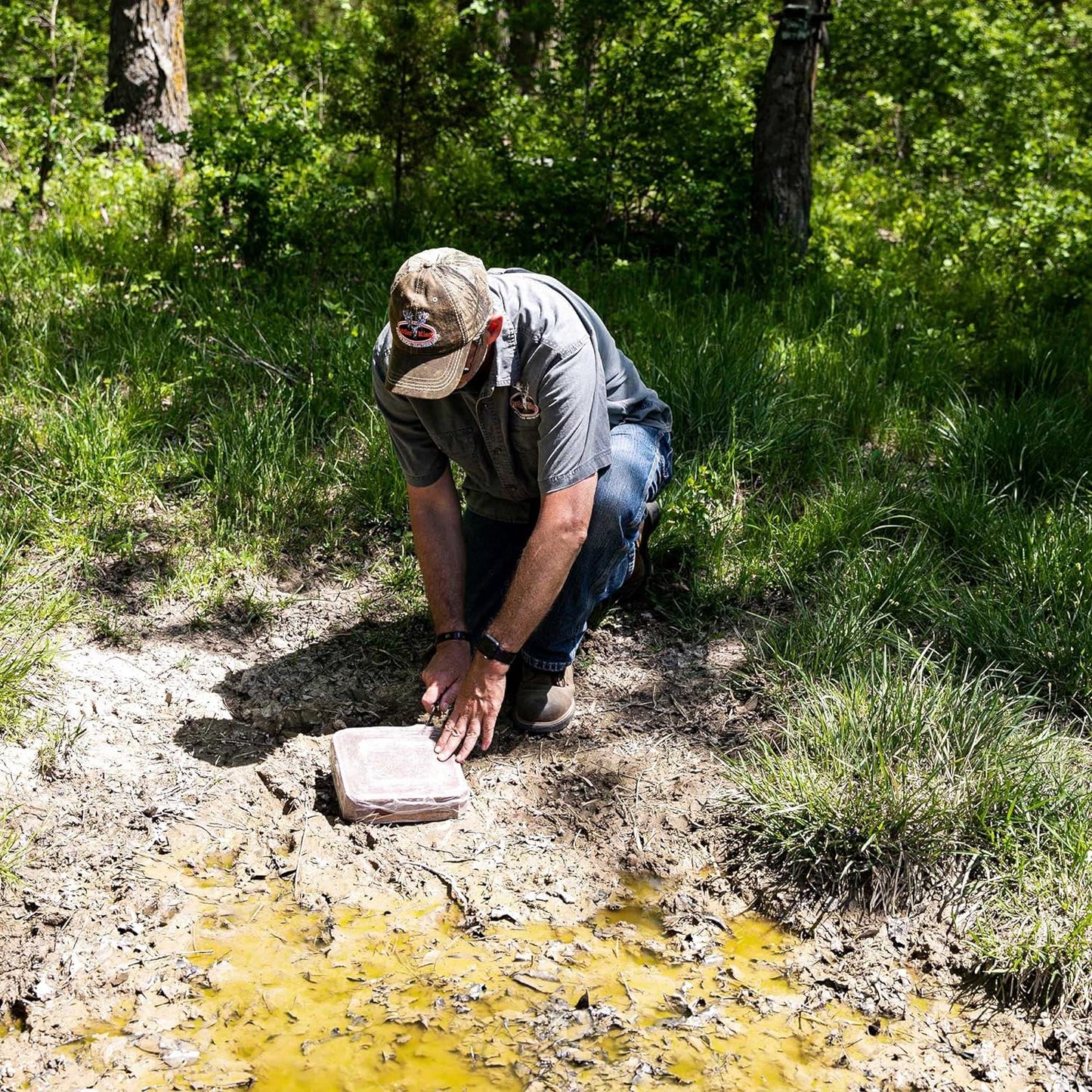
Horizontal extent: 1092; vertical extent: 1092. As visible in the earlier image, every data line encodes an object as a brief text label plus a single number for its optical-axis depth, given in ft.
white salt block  9.25
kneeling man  8.41
